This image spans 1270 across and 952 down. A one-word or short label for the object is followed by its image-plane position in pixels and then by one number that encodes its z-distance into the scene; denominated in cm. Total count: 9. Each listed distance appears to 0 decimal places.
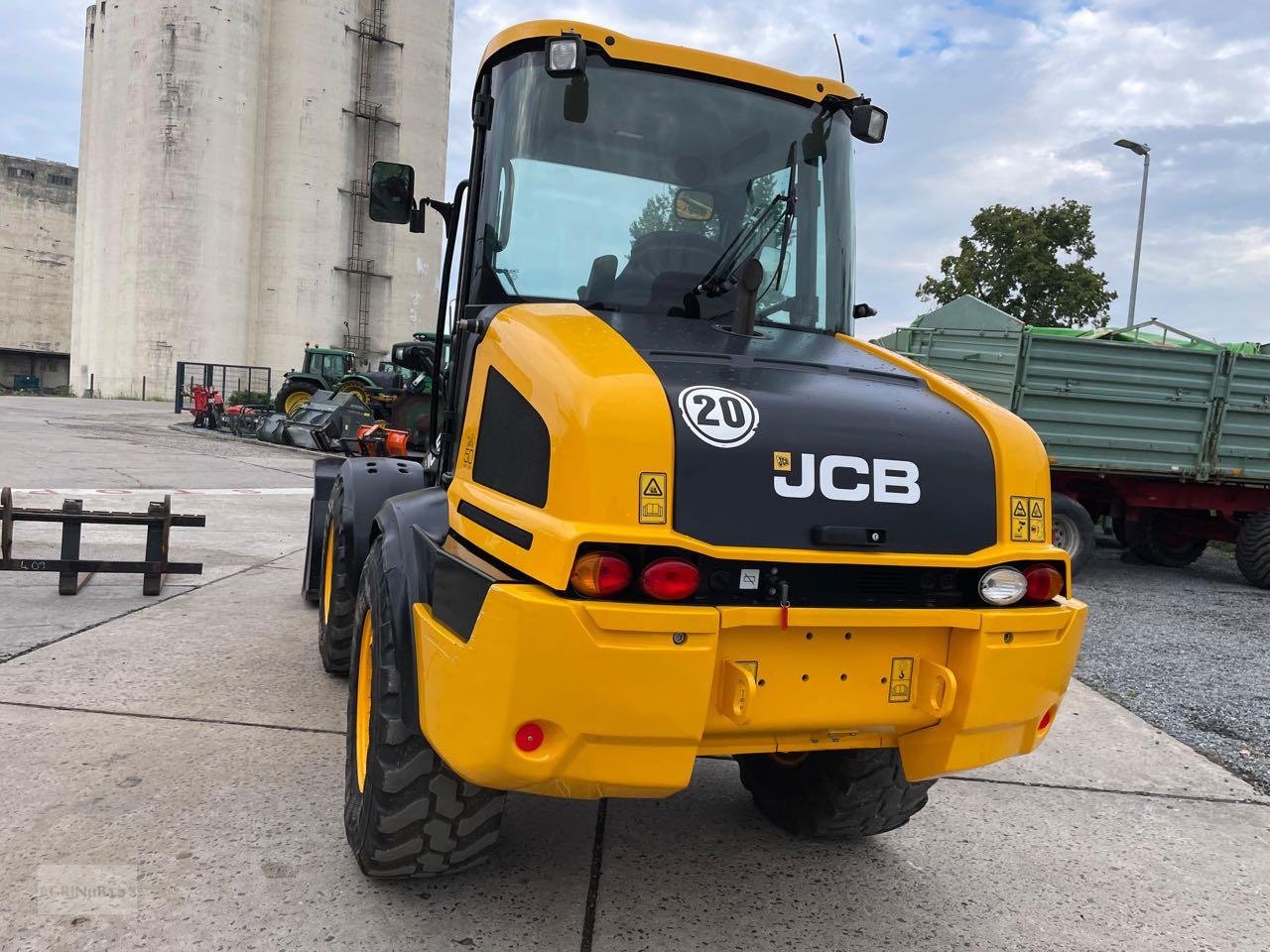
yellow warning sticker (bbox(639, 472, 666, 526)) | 229
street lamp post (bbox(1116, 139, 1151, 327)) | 1867
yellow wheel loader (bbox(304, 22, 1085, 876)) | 228
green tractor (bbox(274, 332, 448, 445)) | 1969
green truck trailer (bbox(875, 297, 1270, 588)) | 995
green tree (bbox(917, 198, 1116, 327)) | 2542
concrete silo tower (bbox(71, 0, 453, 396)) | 3978
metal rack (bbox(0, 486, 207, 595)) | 619
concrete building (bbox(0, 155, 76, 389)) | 6266
